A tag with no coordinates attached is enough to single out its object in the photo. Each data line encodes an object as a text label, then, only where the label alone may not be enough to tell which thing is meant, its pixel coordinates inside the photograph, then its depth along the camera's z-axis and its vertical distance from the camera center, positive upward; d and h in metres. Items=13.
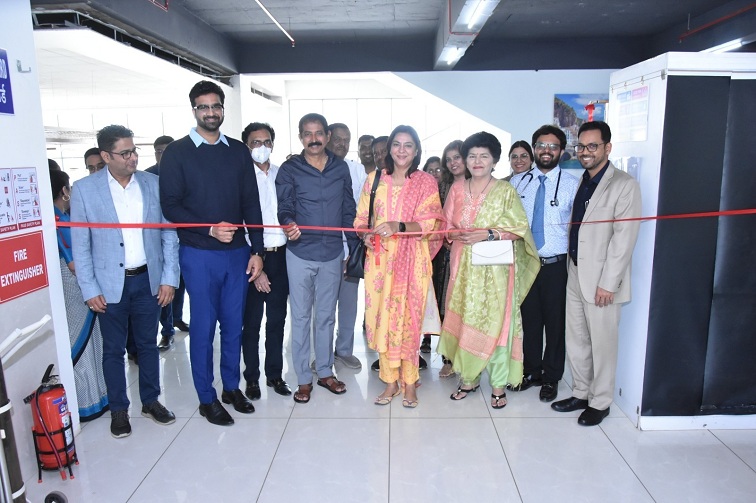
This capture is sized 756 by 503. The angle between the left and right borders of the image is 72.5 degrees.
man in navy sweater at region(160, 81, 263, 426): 2.73 -0.28
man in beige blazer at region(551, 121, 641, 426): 2.72 -0.54
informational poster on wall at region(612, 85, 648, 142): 2.82 +0.31
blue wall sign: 2.31 +0.39
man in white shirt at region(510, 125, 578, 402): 3.12 -0.42
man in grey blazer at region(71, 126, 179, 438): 2.69 -0.48
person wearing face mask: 3.21 -0.76
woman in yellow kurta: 2.99 -0.48
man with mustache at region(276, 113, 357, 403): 3.07 -0.32
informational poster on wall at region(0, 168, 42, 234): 2.30 -0.12
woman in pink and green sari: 2.97 -0.62
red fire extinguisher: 2.38 -1.18
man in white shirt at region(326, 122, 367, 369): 3.72 -0.97
